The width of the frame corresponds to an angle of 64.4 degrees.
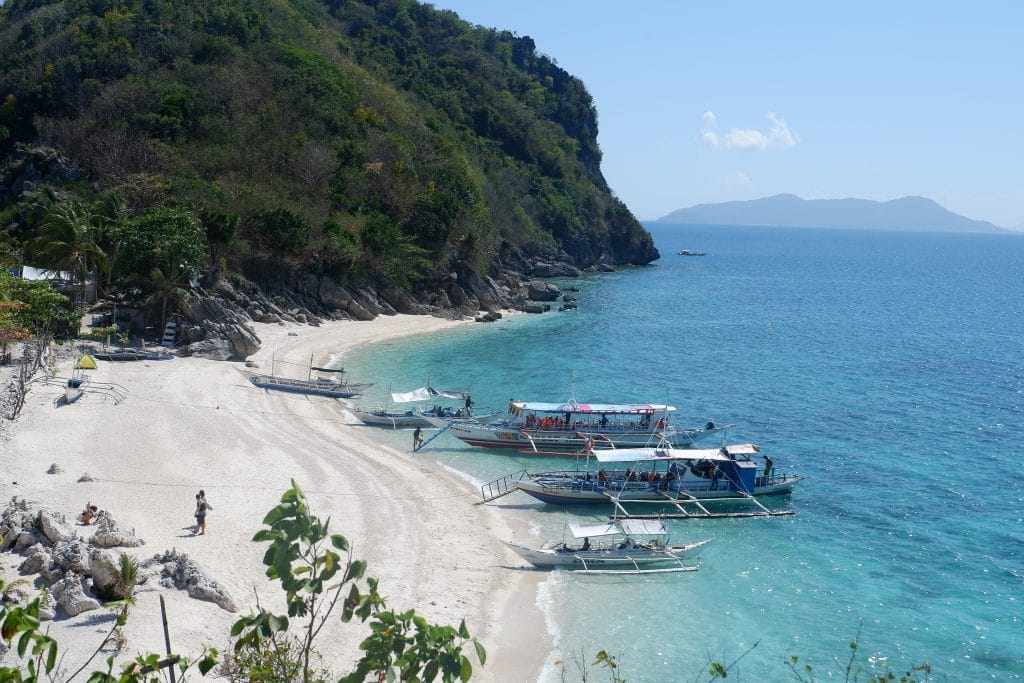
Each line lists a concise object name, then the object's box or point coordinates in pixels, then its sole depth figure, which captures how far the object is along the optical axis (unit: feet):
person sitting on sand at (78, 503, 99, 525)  71.92
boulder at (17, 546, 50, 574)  60.54
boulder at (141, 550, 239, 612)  61.72
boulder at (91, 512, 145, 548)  66.54
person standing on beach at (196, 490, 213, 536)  75.87
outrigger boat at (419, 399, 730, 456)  122.31
